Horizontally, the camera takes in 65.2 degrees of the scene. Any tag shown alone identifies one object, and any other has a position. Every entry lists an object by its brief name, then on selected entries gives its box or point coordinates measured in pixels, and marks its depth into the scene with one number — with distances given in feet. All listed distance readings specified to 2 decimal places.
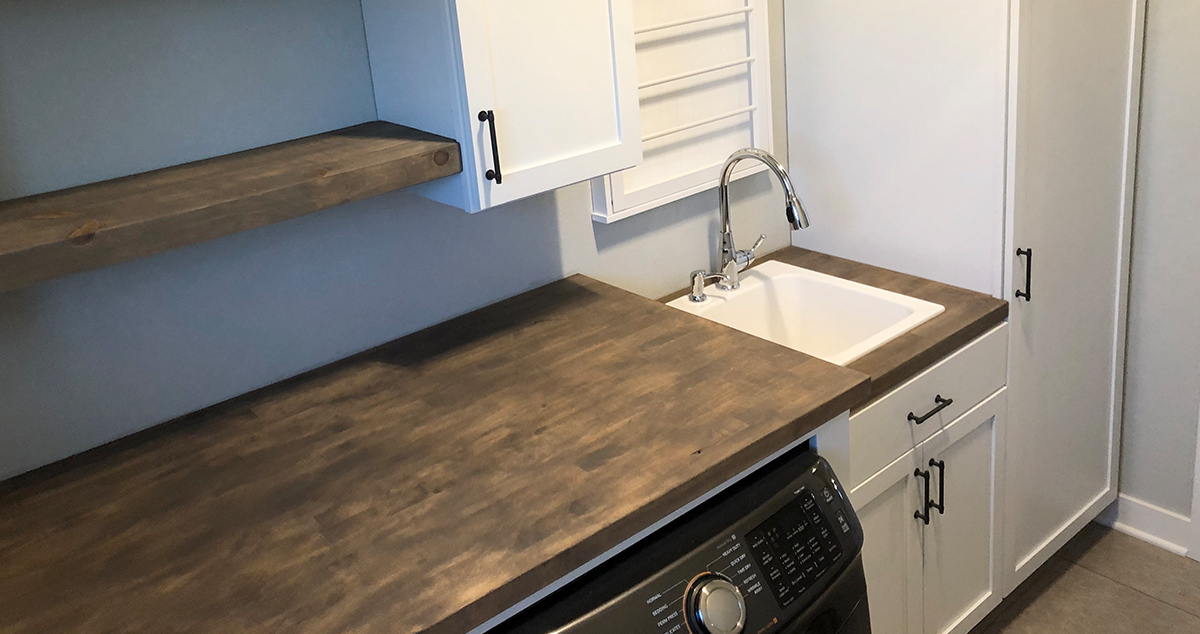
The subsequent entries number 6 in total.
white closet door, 6.18
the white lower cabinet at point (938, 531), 5.84
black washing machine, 3.97
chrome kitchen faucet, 6.38
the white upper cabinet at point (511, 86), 4.63
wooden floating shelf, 3.73
